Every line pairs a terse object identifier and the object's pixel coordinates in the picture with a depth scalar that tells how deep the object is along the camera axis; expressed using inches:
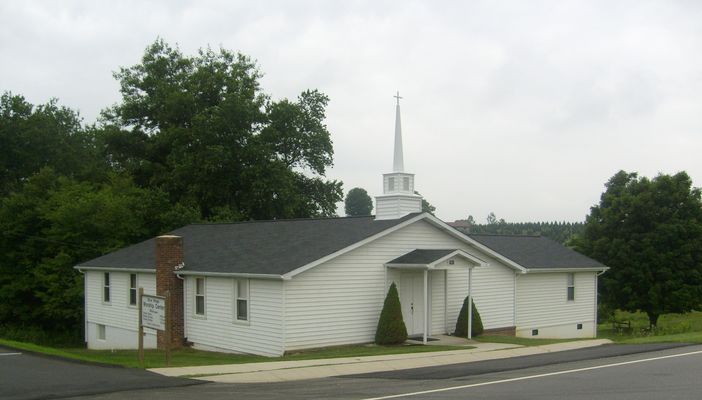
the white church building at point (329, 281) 917.2
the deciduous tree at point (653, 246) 1544.0
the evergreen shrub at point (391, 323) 945.5
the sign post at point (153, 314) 720.3
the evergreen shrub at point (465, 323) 1034.6
